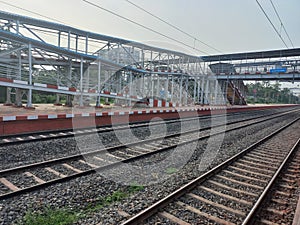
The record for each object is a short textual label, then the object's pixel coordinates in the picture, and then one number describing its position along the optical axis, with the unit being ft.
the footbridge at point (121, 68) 45.27
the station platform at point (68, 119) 26.04
